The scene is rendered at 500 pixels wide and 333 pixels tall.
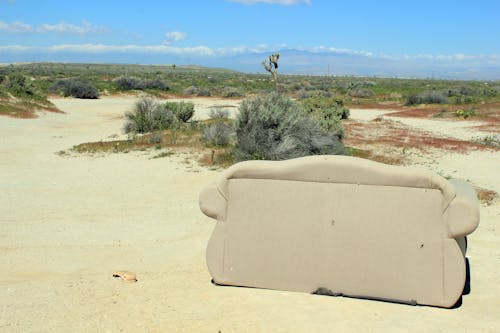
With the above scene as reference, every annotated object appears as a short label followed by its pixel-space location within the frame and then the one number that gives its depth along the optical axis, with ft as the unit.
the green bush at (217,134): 53.83
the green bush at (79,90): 147.84
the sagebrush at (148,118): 67.87
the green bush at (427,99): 141.28
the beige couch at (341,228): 18.17
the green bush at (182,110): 78.64
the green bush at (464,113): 102.61
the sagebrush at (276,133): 46.47
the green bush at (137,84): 183.01
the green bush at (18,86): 111.77
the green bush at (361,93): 180.68
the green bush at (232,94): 172.55
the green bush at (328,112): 58.34
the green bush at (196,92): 177.37
